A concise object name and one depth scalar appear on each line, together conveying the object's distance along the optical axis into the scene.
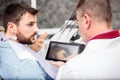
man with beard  1.24
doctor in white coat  0.94
